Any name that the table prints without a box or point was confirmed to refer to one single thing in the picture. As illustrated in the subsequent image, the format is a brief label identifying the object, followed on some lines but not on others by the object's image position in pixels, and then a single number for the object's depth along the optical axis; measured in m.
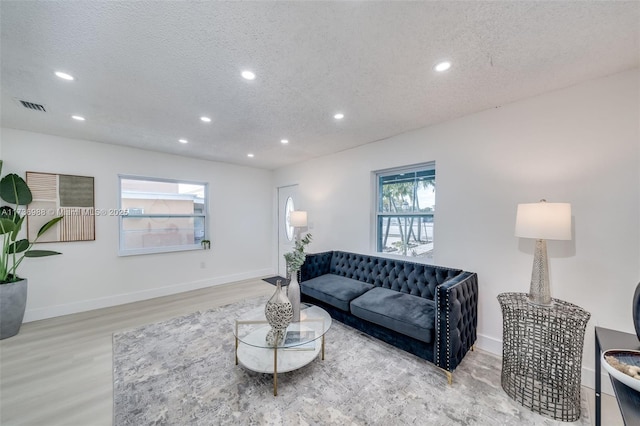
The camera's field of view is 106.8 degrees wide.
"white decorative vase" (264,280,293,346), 2.14
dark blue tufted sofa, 2.08
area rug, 1.71
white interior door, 5.40
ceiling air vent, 2.48
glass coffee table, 2.02
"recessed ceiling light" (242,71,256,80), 1.93
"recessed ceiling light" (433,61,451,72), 1.81
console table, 0.99
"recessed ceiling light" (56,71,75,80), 1.95
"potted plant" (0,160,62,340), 2.83
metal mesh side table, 1.74
